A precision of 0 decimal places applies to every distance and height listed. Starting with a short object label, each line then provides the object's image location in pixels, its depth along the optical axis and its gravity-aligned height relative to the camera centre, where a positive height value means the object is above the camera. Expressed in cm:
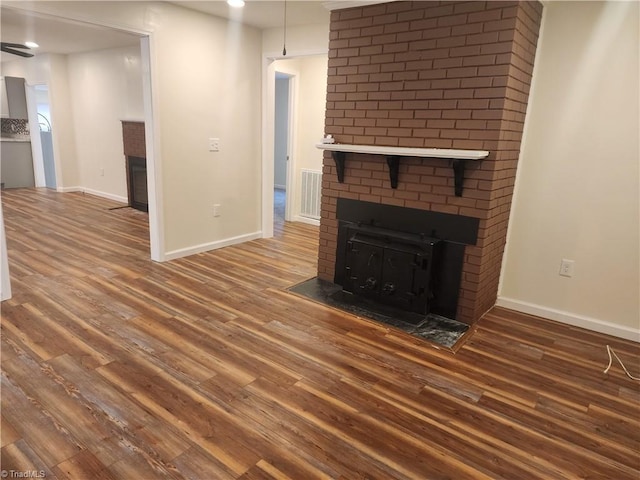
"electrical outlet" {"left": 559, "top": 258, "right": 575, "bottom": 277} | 295 -81
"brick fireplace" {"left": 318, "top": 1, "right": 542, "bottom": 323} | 256 +29
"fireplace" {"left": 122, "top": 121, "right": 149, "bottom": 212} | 589 -44
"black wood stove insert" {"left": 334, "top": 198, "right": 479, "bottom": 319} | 285 -79
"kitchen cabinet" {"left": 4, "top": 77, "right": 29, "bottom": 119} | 724 +52
